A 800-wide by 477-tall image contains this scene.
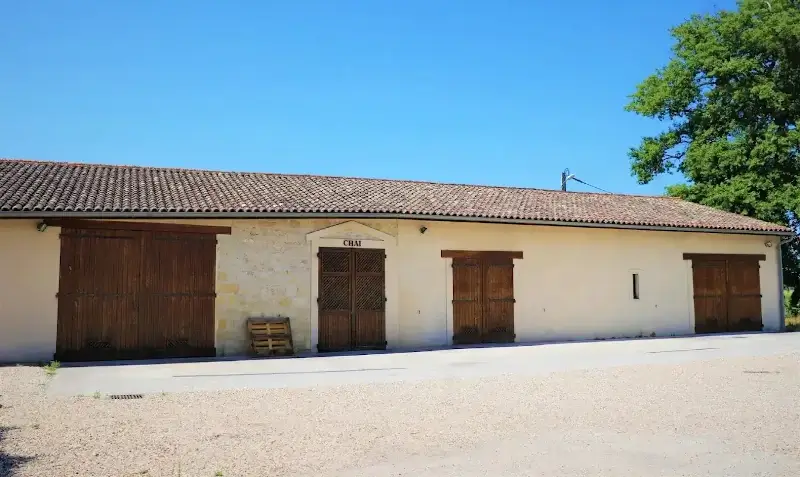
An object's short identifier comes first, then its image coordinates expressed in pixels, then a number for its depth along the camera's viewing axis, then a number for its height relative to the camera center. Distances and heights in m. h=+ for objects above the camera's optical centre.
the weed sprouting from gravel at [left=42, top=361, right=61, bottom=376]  10.58 -1.03
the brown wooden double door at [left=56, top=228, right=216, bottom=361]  12.29 +0.16
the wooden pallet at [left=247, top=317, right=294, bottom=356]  13.27 -0.67
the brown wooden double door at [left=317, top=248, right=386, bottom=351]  14.22 +0.04
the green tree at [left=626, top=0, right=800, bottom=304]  24.08 +7.04
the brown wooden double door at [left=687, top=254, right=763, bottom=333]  18.39 +0.11
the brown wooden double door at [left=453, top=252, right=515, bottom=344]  15.54 +0.04
